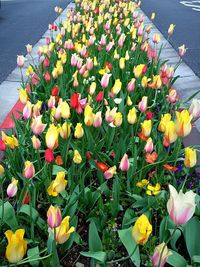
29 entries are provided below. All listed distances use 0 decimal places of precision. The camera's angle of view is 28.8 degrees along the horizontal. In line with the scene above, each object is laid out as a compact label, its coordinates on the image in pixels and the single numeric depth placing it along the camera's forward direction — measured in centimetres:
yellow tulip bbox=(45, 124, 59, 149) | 153
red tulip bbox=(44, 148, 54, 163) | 151
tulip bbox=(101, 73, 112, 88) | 228
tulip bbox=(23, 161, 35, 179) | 141
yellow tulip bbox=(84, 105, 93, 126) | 182
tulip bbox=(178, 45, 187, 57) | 312
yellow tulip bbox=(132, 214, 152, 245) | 109
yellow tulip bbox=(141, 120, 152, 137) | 181
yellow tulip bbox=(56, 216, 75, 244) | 121
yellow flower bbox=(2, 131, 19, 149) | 180
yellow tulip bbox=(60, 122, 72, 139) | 183
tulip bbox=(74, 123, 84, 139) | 176
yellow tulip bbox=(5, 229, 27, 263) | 108
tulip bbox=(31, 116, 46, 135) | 167
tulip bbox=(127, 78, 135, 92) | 235
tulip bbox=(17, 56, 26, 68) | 281
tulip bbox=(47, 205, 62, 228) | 116
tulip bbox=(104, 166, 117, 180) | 165
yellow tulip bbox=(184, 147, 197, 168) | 154
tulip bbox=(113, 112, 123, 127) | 186
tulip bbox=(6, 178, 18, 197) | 145
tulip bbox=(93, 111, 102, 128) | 181
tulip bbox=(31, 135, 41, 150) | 166
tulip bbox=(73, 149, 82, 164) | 167
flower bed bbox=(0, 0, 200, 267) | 140
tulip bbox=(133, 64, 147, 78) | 254
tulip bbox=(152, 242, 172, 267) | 111
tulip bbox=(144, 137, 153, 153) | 173
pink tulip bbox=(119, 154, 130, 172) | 159
